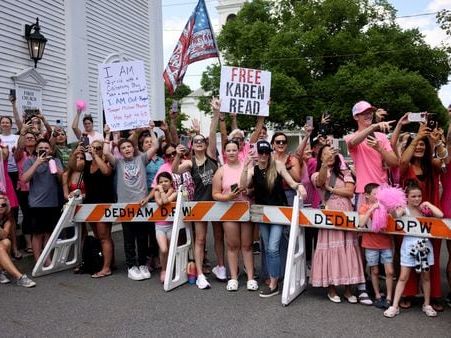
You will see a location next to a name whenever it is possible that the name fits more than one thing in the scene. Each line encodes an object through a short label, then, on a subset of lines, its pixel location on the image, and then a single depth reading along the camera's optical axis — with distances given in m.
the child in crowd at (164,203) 6.29
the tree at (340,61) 28.97
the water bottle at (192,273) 6.24
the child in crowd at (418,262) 4.92
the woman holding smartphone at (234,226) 5.88
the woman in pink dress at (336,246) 5.32
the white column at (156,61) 15.57
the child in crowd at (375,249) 5.14
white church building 10.02
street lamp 10.27
